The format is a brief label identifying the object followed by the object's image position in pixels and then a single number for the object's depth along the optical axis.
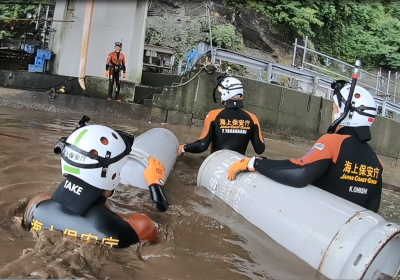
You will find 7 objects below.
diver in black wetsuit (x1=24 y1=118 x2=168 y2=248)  2.86
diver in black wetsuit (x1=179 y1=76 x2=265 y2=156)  5.70
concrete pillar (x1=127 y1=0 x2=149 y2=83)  13.17
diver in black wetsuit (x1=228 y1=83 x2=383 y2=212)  3.36
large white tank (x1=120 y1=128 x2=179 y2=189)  4.55
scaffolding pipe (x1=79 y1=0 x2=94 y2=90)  12.21
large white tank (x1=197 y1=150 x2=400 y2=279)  2.76
